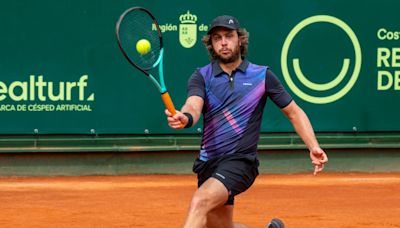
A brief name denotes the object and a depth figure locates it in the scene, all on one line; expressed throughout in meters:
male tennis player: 13.02
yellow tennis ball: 12.40
